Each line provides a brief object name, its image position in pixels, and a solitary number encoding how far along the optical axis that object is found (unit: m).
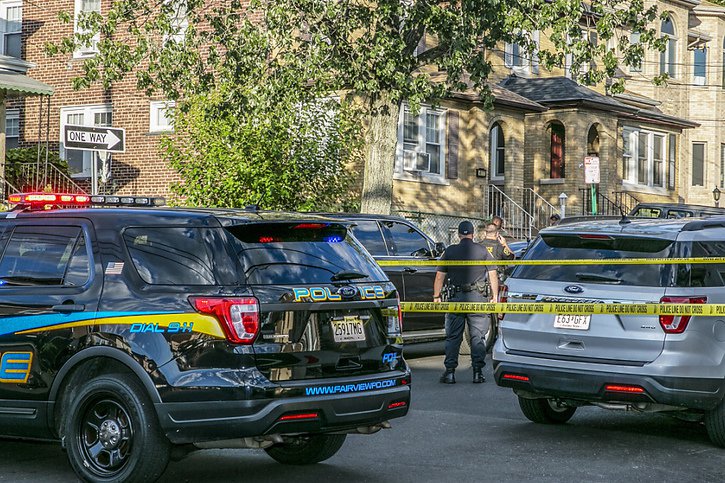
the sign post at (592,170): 26.41
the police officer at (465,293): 13.29
